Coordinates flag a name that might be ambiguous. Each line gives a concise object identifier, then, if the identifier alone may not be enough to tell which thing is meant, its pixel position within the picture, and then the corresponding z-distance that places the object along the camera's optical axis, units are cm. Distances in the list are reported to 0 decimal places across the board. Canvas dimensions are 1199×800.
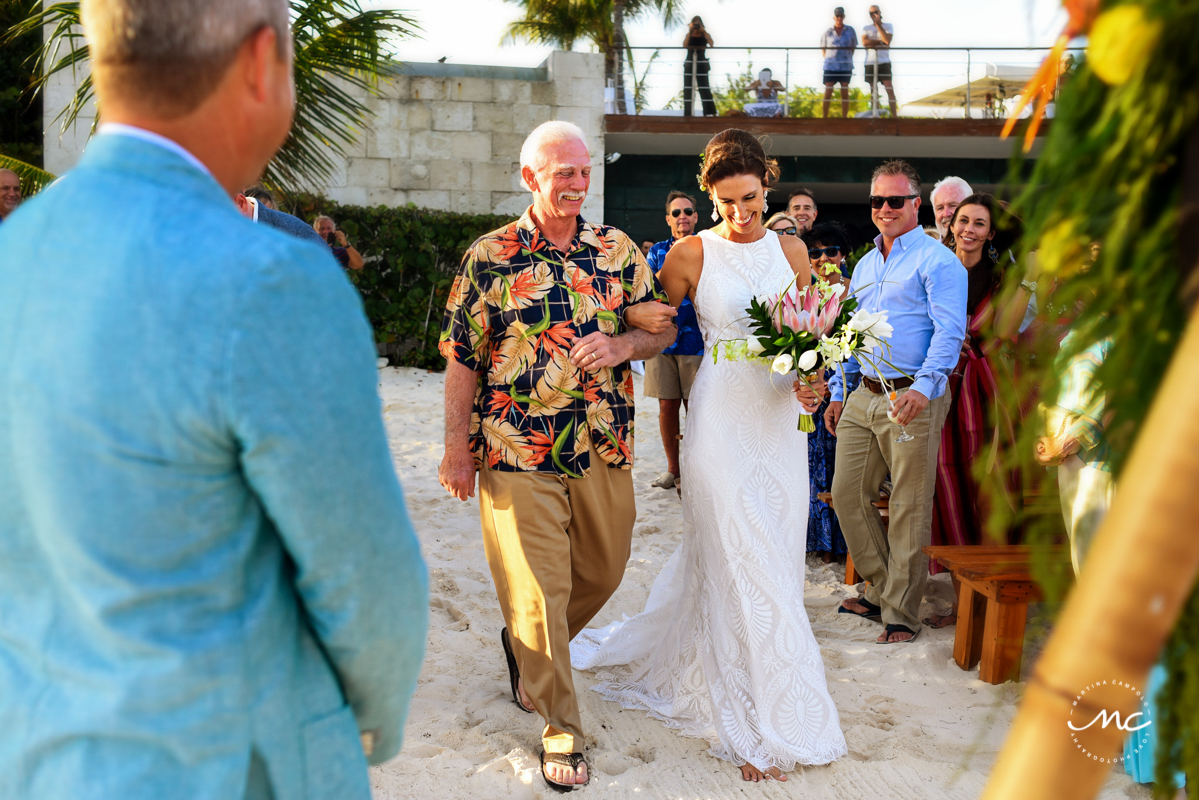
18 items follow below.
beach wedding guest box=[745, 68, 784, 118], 1508
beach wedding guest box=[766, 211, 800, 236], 619
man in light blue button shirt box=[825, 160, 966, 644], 443
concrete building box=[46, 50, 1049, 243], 1230
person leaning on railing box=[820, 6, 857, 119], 1452
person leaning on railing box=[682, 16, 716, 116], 1492
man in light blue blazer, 104
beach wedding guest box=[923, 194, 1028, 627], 504
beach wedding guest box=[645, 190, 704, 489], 677
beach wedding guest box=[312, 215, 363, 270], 962
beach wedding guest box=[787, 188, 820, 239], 693
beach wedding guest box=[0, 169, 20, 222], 527
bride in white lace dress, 346
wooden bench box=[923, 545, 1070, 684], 387
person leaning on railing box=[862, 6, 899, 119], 1454
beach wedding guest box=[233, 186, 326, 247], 363
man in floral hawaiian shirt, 336
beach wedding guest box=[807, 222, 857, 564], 586
